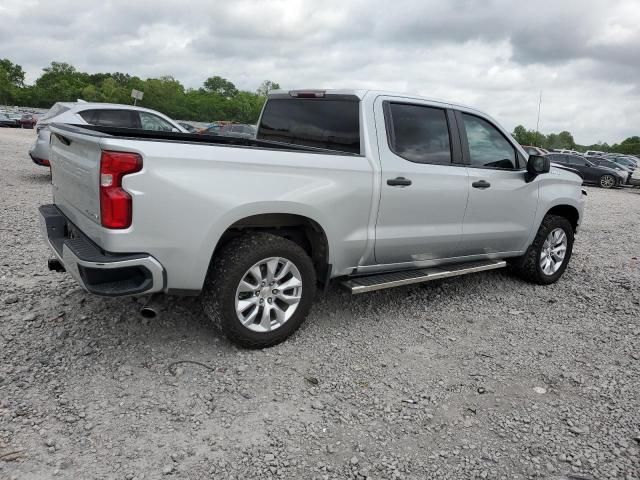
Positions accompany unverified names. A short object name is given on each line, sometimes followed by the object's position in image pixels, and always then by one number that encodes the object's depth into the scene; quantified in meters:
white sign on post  18.14
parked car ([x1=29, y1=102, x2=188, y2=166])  9.34
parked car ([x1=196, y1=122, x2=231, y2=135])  26.41
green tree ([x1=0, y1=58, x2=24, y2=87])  112.48
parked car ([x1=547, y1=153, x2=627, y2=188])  22.45
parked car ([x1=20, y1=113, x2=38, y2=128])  45.03
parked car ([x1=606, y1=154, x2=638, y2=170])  31.33
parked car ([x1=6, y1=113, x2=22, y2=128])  44.56
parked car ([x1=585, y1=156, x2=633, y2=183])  23.08
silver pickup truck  3.07
